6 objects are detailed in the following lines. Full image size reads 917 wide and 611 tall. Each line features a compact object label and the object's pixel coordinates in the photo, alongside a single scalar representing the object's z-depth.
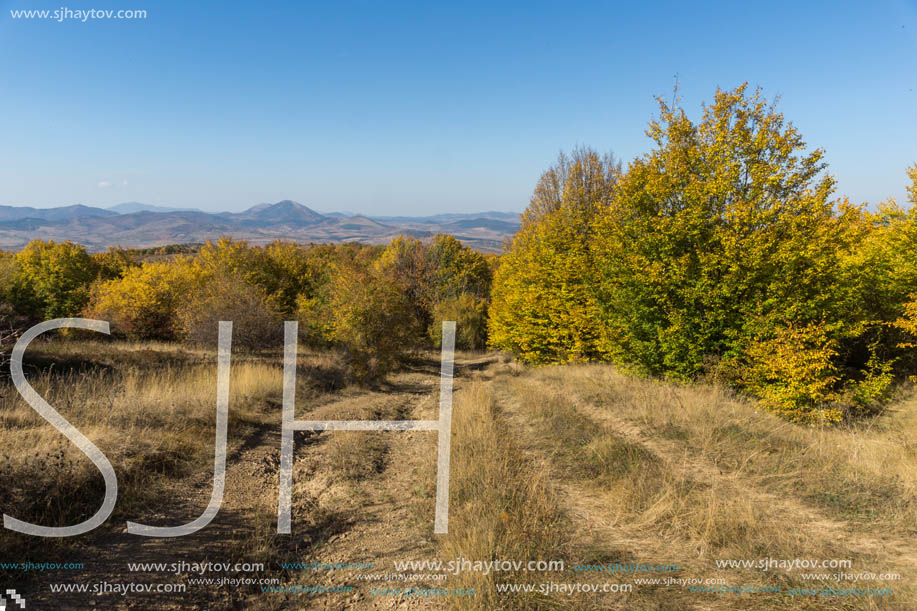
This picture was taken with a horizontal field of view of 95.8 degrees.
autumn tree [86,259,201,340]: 24.08
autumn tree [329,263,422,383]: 17.02
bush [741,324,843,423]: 10.02
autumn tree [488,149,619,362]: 19.72
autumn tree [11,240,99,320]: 34.69
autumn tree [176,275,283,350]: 19.25
